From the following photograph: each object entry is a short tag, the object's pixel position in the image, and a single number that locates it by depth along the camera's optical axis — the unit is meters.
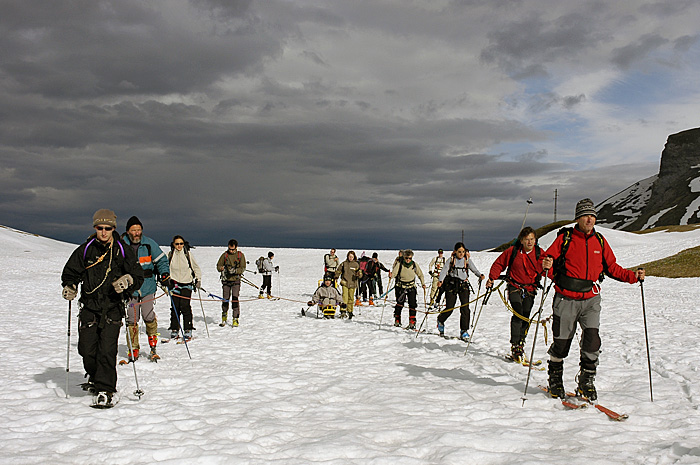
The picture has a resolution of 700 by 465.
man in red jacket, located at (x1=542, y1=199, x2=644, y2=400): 6.61
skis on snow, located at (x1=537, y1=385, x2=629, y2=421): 5.95
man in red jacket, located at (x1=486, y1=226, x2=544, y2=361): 9.43
